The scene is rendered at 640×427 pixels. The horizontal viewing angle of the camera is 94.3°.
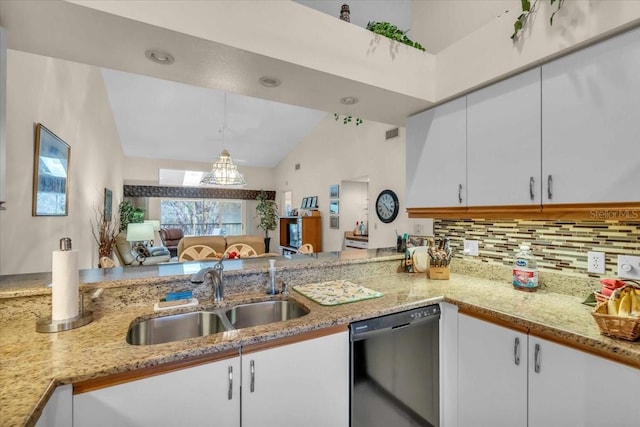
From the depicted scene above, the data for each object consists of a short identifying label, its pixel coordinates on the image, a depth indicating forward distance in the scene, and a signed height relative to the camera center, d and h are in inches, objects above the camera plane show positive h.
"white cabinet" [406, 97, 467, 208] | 76.2 +16.7
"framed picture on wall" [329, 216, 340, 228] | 230.8 -4.3
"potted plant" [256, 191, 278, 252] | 335.9 +2.6
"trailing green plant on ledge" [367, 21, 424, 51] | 72.1 +45.8
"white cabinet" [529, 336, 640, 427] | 42.3 -26.7
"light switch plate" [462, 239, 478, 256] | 88.4 -9.2
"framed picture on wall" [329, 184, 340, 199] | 229.0 +19.9
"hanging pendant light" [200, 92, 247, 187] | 205.8 +29.9
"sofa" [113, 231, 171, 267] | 165.8 -20.4
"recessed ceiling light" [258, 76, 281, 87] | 67.8 +31.6
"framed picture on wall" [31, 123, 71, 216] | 92.7 +14.2
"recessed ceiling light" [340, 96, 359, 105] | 77.6 +31.2
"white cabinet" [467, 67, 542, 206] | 62.4 +16.9
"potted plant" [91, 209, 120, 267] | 170.4 -11.9
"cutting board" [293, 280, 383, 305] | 64.4 -17.8
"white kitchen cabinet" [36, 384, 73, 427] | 33.8 -22.5
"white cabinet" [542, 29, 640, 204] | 50.3 +17.2
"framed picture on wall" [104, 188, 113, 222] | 199.6 +8.5
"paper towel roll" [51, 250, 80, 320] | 47.9 -11.2
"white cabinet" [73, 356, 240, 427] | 37.2 -24.9
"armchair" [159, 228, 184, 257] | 310.2 -23.0
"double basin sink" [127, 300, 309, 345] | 55.0 -21.2
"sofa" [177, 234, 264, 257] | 173.0 -15.2
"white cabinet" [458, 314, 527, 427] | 53.8 -30.6
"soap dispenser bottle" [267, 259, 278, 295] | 68.6 -15.1
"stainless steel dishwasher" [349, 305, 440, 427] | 56.3 -31.1
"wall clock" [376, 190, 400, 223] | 163.2 +6.1
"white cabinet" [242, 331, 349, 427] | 46.2 -28.1
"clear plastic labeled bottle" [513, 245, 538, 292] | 69.8 -12.9
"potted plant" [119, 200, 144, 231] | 268.5 +0.7
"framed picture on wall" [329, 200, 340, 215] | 230.6 +7.5
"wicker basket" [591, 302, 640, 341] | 43.1 -16.1
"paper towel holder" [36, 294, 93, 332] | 47.2 -17.6
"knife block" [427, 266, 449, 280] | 83.2 -15.7
